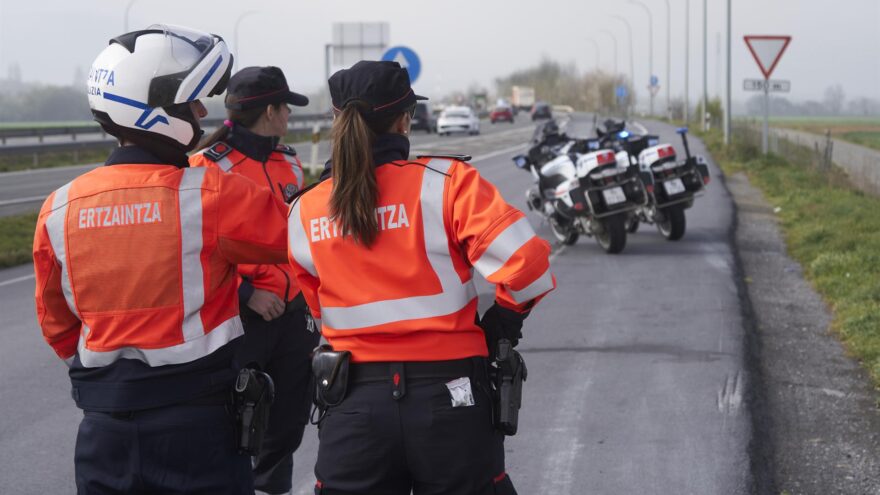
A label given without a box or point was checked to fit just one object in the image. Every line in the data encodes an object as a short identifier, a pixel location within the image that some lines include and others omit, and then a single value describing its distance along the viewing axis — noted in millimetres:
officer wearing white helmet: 2938
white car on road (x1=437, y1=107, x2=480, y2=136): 54812
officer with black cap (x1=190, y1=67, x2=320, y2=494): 4316
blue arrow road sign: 15328
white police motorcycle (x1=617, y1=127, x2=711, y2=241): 13789
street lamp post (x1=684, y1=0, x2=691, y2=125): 55547
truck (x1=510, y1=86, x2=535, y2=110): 120188
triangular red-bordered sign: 22750
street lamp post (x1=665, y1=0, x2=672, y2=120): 66750
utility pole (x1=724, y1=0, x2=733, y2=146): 30662
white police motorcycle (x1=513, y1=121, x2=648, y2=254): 13078
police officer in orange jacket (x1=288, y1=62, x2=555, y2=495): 2975
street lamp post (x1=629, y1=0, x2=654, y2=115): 77288
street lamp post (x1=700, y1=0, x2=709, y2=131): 40241
